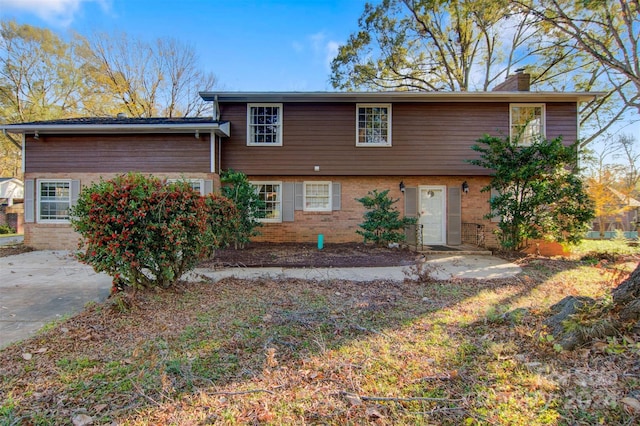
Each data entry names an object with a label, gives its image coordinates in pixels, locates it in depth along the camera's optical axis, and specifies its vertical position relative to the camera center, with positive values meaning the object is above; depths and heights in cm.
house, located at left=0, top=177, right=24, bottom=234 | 1791 +51
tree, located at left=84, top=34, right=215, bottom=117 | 1933 +889
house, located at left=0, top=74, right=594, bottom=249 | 1033 +202
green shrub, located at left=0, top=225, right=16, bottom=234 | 1719 -107
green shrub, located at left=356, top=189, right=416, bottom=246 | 944 -29
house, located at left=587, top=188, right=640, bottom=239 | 1609 -31
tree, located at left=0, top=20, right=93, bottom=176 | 2036 +913
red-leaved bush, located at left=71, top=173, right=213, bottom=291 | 395 -19
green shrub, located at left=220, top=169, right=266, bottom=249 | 876 +29
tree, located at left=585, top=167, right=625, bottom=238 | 1511 +96
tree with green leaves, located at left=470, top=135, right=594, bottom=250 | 826 +57
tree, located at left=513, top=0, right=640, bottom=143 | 870 +638
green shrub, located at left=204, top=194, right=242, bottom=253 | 535 -10
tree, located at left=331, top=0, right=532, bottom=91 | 1703 +939
